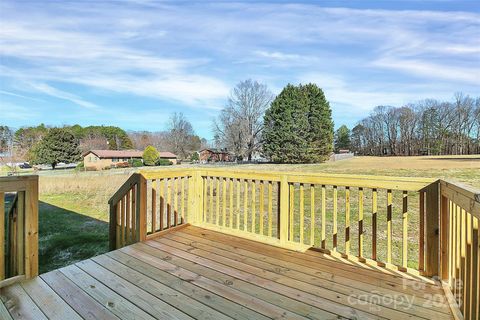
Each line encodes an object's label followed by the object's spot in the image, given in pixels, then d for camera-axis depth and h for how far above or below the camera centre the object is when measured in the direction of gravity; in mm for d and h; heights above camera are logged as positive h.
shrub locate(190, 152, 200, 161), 39612 +106
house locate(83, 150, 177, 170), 30041 +162
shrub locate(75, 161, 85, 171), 24428 -808
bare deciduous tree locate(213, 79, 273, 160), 28109 +4454
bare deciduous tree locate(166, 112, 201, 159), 38969 +3525
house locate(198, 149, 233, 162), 31722 +317
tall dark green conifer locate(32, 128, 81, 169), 26595 +1124
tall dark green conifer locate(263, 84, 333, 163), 25500 +3072
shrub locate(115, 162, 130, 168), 31711 -845
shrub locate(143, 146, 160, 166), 31297 +243
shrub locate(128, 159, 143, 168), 31570 -605
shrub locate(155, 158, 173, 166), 31656 -515
